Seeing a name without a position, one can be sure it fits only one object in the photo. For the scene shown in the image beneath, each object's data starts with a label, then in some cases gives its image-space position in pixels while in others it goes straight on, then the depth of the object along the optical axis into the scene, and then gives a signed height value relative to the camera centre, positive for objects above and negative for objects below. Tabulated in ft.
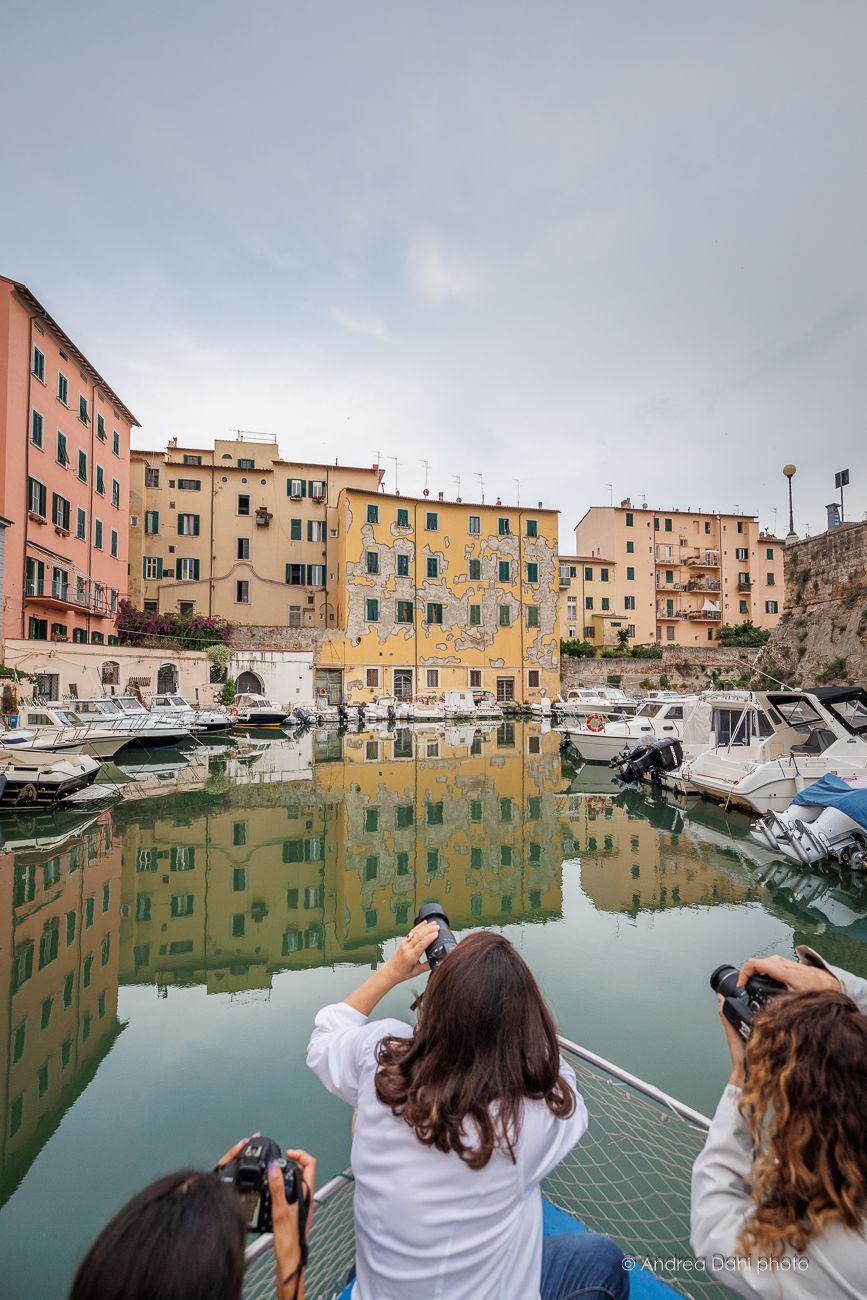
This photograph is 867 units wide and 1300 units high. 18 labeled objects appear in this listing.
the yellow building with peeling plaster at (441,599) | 115.55 +15.57
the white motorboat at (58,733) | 41.24 -3.24
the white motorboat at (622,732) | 55.16 -3.98
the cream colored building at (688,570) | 151.84 +26.80
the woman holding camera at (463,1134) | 4.20 -2.99
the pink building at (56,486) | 64.34 +22.45
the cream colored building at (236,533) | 120.06 +27.94
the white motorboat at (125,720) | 55.21 -3.02
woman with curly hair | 3.65 -2.82
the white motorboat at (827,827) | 24.29 -5.33
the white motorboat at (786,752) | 32.94 -3.67
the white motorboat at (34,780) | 35.32 -5.09
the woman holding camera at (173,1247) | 2.67 -2.35
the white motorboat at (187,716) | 67.67 -3.37
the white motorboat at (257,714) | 86.84 -3.88
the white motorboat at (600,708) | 69.97 -2.51
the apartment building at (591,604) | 148.36 +18.03
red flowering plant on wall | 100.27 +8.48
